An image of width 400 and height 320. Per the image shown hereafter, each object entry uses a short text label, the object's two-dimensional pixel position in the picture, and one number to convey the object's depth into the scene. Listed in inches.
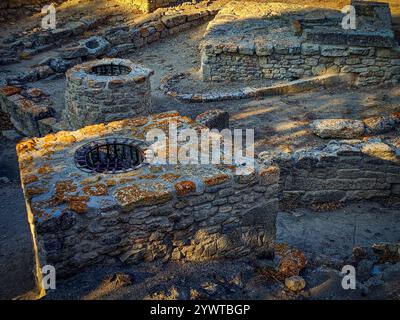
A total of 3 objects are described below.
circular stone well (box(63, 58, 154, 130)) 299.6
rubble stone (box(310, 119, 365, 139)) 309.6
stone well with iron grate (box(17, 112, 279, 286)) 159.6
